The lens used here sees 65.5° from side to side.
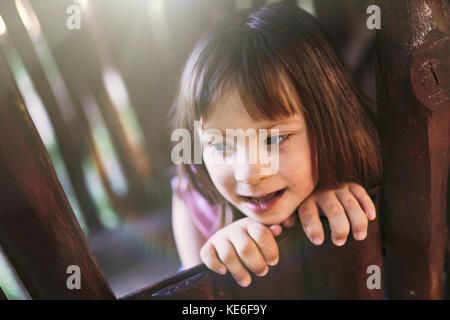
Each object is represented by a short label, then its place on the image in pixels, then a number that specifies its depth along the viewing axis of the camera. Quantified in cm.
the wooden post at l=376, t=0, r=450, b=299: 59
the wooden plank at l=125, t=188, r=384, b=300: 66
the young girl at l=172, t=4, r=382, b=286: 56
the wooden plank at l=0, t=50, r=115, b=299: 52
